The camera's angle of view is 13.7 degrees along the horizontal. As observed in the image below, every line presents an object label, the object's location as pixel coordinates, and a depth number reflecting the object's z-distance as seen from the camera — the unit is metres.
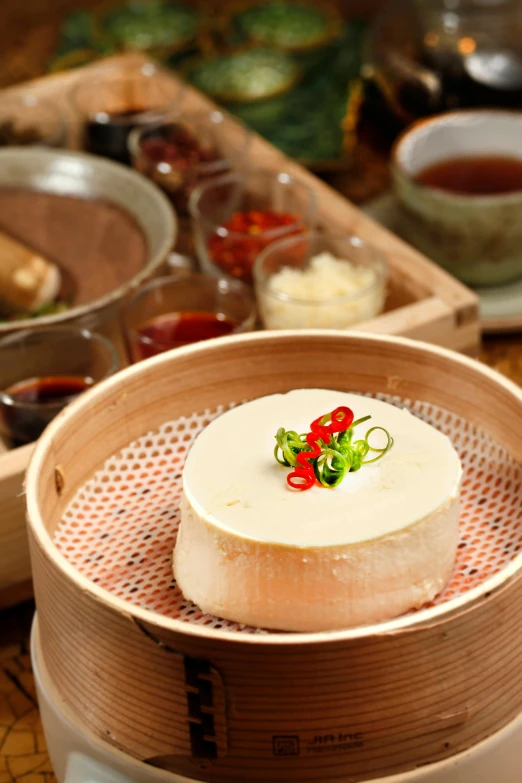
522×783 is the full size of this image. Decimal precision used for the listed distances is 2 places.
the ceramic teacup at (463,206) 1.13
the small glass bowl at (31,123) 1.26
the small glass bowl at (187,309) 1.08
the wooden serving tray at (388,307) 0.97
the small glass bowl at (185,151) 1.20
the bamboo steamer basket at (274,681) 0.81
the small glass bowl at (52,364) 1.05
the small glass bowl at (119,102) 1.25
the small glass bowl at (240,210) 1.13
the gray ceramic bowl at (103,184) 1.14
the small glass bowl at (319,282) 1.07
